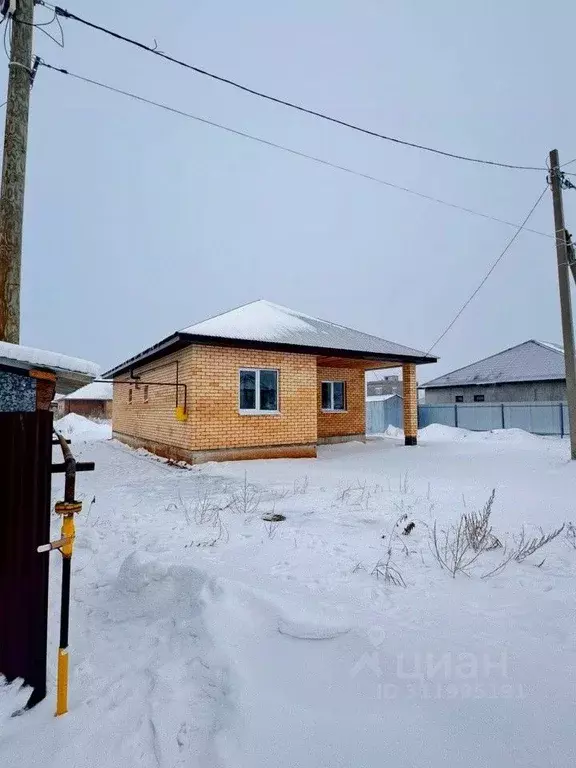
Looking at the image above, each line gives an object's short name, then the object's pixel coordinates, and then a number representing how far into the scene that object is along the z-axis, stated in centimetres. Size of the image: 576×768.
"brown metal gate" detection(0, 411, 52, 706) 202
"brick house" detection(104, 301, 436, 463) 942
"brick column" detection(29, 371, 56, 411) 409
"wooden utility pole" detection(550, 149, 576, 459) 916
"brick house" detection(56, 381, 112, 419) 3553
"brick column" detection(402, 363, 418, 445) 1327
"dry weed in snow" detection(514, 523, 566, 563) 335
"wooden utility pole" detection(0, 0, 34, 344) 505
